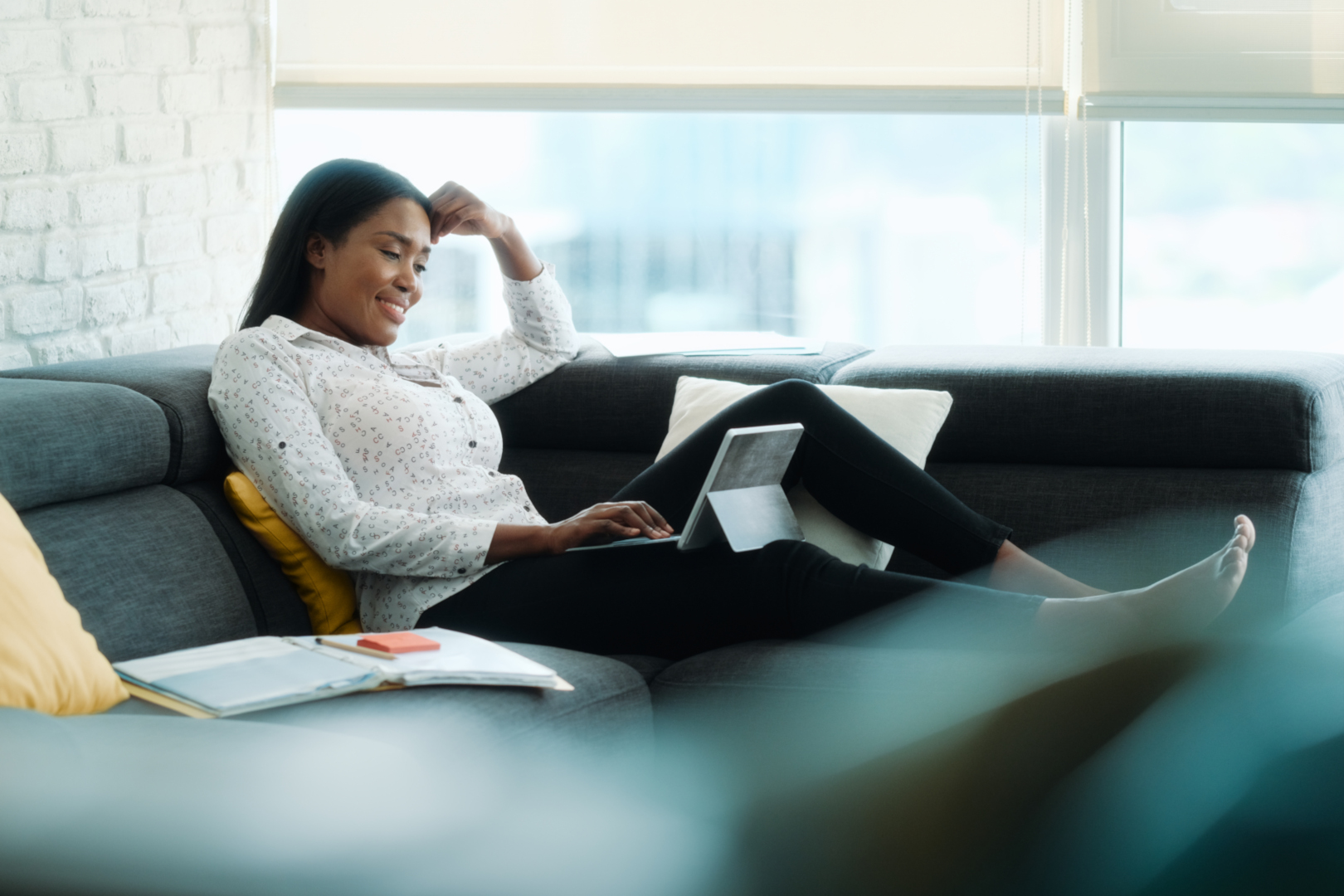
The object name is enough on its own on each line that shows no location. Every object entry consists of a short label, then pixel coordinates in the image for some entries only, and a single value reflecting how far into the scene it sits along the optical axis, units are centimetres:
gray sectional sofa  384
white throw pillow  416
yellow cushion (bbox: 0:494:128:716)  352
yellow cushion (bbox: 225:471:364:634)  407
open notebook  361
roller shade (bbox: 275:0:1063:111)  490
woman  399
